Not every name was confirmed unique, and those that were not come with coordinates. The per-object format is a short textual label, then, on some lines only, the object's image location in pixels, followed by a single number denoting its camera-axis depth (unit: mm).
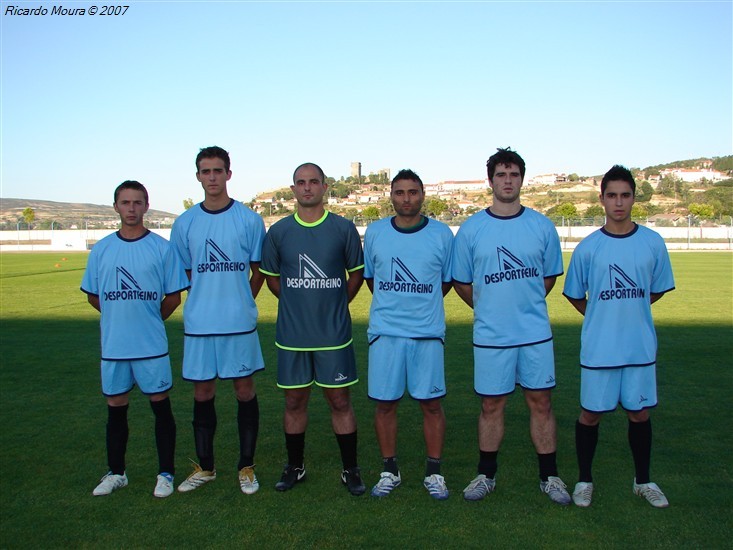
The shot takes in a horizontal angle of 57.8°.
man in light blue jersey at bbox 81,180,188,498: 4453
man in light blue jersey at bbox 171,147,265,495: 4520
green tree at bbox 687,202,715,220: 90750
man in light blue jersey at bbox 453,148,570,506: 4277
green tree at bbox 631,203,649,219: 68188
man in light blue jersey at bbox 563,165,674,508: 4188
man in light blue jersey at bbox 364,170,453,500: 4355
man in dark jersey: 4418
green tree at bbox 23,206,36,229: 111962
